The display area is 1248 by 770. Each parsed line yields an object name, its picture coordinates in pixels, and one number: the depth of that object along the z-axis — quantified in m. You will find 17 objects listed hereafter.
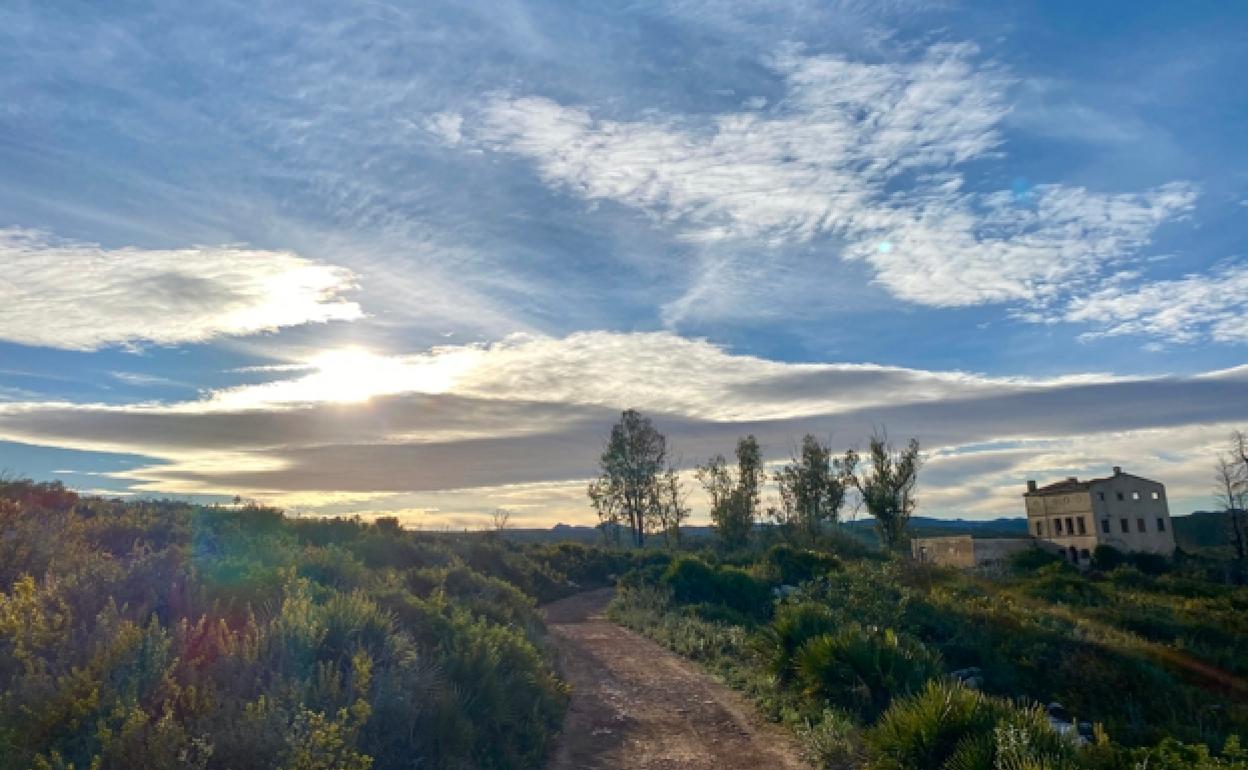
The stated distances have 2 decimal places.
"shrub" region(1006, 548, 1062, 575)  49.34
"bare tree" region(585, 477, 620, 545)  62.09
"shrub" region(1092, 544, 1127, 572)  54.75
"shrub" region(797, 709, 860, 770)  9.78
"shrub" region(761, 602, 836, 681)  13.98
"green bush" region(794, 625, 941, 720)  11.84
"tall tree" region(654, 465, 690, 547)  60.88
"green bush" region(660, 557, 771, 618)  25.09
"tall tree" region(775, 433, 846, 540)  57.94
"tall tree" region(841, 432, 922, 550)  46.56
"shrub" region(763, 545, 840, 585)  30.08
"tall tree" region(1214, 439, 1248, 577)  61.19
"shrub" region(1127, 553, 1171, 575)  52.03
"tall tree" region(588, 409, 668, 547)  61.62
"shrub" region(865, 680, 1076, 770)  7.77
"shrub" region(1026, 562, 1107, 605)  33.94
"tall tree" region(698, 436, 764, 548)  55.62
